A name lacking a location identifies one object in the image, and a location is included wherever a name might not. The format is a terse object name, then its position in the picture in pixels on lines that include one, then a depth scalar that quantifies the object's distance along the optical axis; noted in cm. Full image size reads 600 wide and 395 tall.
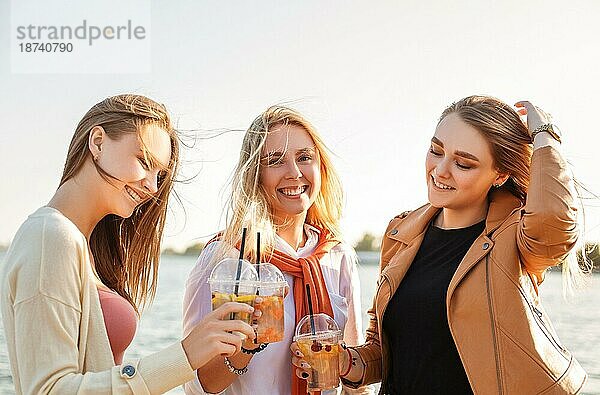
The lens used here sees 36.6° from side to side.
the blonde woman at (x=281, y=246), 303
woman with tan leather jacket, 257
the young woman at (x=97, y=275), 227
